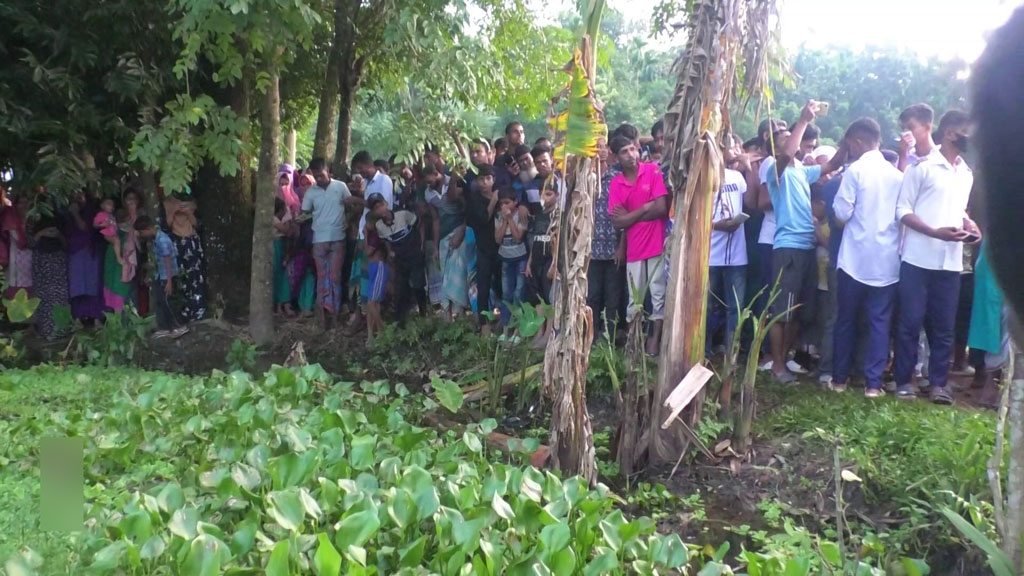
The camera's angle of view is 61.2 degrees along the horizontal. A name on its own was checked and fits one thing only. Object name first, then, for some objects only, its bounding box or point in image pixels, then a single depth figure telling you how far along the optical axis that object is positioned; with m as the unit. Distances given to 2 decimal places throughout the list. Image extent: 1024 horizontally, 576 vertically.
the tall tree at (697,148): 4.43
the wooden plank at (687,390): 4.39
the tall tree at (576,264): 4.00
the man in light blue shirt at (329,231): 8.59
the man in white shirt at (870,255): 5.56
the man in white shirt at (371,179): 8.54
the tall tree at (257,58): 5.93
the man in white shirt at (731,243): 6.19
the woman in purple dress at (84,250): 8.91
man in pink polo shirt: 6.23
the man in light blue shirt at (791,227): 5.94
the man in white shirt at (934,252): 5.37
